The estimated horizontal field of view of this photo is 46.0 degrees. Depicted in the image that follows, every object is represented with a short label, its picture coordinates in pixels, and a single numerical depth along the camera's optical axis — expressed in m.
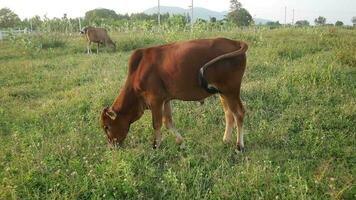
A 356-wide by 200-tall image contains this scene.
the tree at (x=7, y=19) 48.97
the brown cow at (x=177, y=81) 5.90
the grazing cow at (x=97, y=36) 20.30
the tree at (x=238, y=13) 60.53
